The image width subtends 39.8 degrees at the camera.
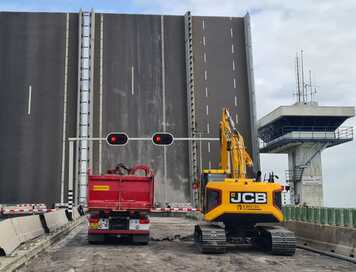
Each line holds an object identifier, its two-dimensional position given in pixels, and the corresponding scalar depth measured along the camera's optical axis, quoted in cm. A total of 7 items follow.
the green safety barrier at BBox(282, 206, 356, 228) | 1258
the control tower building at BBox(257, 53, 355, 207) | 4159
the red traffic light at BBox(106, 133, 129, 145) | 2095
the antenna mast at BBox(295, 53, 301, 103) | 4497
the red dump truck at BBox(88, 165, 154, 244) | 1422
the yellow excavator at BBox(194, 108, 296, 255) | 1165
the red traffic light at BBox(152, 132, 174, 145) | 2100
